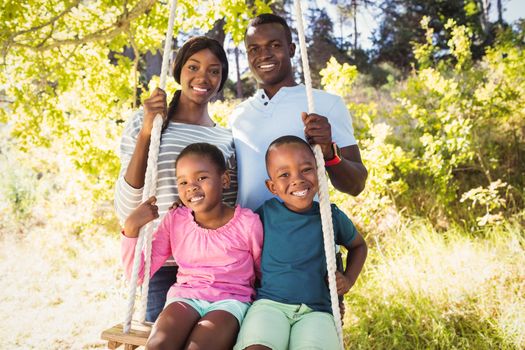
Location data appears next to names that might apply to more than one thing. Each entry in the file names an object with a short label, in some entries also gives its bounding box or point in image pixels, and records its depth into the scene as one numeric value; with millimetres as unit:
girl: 1686
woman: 1856
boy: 1667
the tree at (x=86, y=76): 4090
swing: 1643
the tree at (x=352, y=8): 15656
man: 1977
